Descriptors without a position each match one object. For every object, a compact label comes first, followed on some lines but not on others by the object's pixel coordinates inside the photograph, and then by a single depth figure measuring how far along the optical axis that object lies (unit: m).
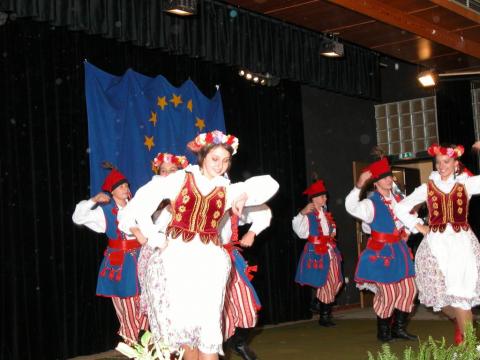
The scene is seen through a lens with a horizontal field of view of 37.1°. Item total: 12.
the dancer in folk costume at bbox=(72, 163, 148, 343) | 5.40
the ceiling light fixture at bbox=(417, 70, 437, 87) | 8.59
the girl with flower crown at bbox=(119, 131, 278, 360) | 3.56
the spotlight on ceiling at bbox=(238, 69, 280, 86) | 8.12
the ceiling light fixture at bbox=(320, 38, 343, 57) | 7.77
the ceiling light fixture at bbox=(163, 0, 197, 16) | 6.10
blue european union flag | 6.39
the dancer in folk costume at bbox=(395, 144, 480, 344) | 5.06
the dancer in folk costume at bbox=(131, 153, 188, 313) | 4.83
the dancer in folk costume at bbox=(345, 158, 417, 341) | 5.96
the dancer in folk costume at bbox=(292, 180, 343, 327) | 7.70
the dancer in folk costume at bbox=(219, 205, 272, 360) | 4.26
